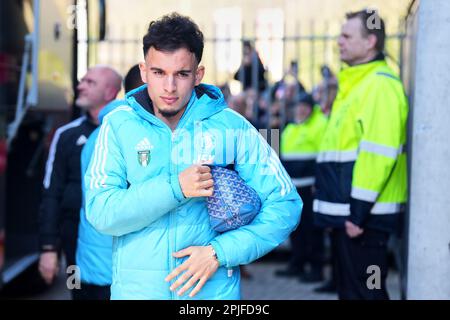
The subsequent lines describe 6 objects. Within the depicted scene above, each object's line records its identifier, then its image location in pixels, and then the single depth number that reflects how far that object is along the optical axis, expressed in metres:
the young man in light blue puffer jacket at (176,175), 2.93
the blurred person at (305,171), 8.65
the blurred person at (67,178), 4.83
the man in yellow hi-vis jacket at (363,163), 4.79
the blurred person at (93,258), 4.38
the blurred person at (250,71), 10.42
